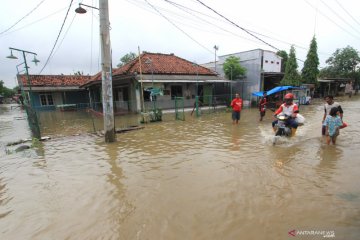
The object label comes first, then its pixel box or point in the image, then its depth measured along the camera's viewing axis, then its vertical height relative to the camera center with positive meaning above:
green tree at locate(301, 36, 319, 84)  24.31 +2.15
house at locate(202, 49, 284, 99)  19.58 +1.63
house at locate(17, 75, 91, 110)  24.19 +0.63
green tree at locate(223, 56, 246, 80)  19.27 +1.78
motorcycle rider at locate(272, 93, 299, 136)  6.45 -0.80
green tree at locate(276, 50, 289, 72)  26.05 +3.92
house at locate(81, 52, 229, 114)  15.65 +0.69
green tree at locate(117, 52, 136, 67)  40.66 +6.79
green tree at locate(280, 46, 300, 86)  20.55 +1.34
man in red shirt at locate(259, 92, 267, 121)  11.93 -1.14
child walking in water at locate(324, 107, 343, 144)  5.96 -1.16
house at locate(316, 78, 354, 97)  29.01 -0.47
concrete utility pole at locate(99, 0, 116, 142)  7.06 +0.90
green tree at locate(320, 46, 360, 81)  34.59 +3.21
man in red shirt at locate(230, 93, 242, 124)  10.47 -0.99
